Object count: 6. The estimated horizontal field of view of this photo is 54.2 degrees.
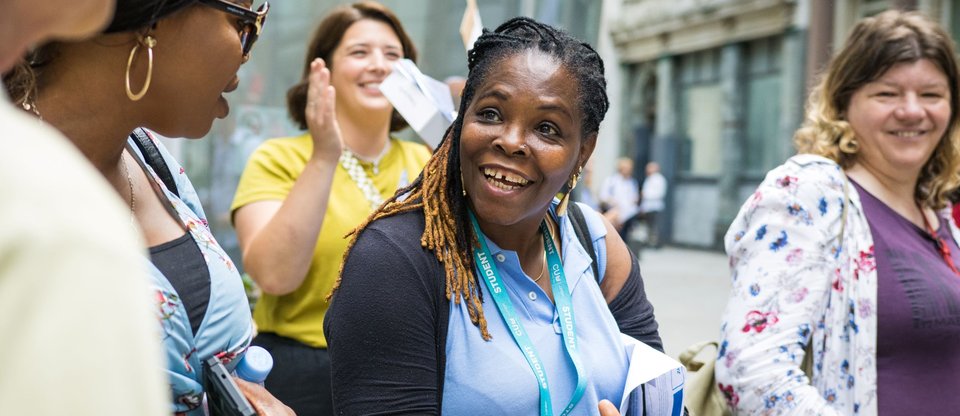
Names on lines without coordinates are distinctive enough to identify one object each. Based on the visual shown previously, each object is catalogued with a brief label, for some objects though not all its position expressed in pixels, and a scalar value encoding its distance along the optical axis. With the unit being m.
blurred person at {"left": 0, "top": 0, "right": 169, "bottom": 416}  0.57
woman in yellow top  2.71
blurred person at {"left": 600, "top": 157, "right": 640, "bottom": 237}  16.91
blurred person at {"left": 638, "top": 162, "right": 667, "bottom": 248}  19.08
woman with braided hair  1.79
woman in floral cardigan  2.54
